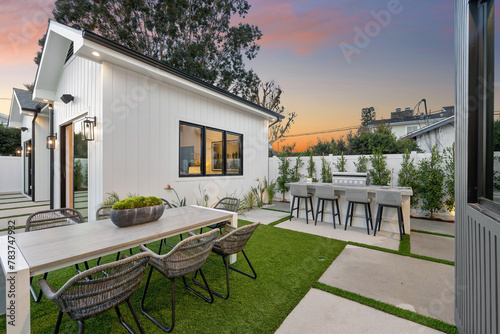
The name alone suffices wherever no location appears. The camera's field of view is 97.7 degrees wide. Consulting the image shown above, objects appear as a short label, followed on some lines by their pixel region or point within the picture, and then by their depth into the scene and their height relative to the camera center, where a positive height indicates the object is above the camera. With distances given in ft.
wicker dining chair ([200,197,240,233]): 11.67 -2.20
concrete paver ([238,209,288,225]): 17.99 -4.45
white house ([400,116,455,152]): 26.46 +4.17
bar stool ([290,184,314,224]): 16.84 -2.10
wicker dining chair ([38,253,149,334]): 4.27 -2.58
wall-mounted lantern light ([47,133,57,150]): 18.79 +2.10
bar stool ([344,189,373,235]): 14.15 -2.22
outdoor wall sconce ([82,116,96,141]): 12.63 +2.23
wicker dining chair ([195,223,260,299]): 7.30 -2.65
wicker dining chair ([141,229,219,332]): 5.88 -2.64
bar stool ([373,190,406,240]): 13.08 -2.23
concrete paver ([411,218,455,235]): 14.99 -4.43
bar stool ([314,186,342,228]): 15.59 -2.19
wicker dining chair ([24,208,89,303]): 8.04 -2.05
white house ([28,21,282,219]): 12.64 +3.00
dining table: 4.32 -2.06
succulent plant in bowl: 7.23 -1.55
